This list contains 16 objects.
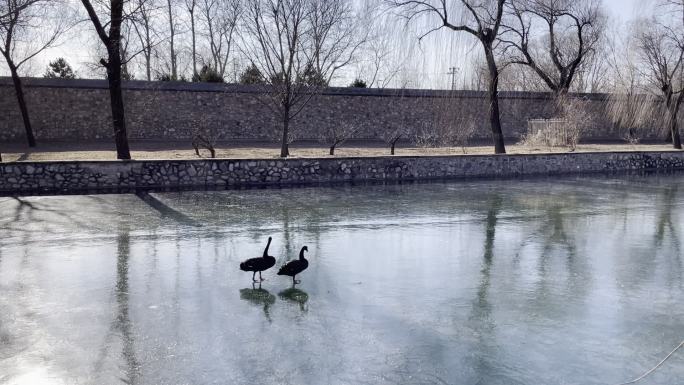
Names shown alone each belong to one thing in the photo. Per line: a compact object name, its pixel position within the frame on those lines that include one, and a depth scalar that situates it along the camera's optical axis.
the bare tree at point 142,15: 15.98
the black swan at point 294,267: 6.71
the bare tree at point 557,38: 25.02
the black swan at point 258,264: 6.68
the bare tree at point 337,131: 26.67
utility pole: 23.04
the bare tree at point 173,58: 37.50
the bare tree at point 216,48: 38.84
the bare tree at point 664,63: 24.92
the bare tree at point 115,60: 15.84
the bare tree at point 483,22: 21.42
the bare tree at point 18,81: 21.36
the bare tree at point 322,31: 20.59
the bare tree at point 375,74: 26.13
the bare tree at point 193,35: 37.00
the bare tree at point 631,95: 25.80
